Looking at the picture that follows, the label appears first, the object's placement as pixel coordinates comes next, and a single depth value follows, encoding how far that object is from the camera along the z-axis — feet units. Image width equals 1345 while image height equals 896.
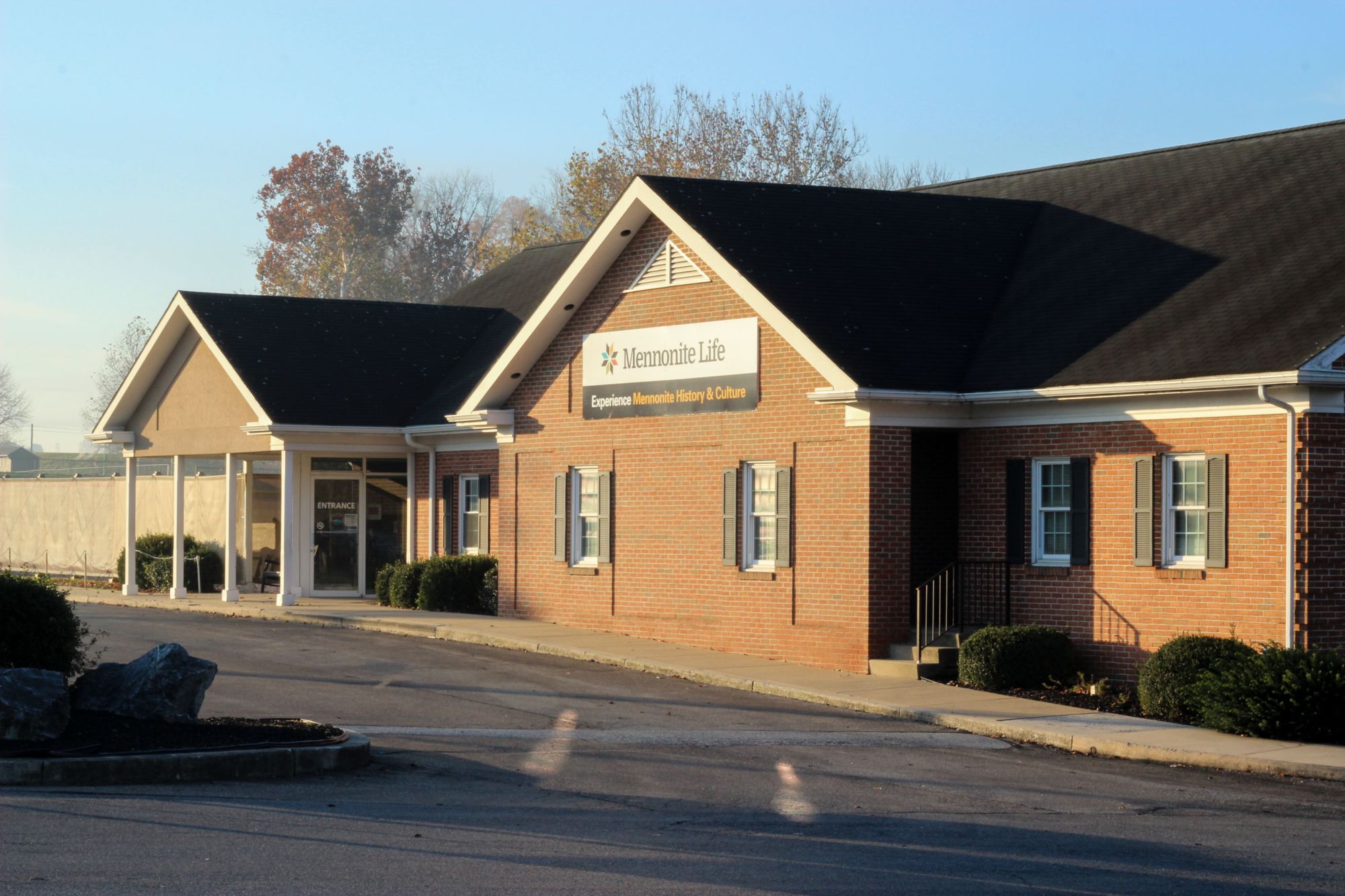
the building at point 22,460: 416.87
